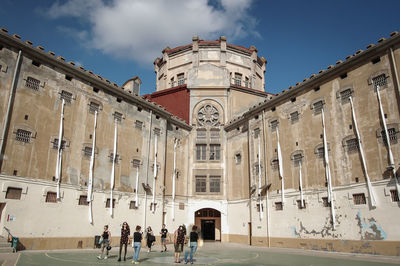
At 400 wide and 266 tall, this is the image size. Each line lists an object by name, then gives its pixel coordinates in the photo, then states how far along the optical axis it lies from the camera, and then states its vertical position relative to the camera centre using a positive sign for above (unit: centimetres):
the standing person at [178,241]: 1484 -102
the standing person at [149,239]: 2065 -130
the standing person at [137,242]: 1447 -106
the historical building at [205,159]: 1992 +480
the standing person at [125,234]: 1514 -72
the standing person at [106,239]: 1627 -104
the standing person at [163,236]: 2144 -115
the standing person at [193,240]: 1498 -99
